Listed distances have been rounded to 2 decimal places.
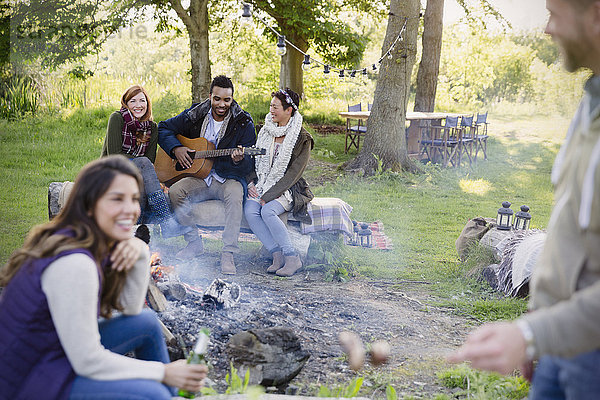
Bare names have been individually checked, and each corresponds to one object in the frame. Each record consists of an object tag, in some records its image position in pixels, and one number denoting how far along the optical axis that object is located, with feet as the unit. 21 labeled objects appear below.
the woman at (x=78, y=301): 5.63
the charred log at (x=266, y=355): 9.64
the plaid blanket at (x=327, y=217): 17.53
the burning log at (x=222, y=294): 12.51
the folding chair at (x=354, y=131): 38.78
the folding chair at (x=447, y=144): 36.83
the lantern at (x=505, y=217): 17.29
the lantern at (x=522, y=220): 17.47
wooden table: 36.76
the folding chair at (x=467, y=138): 37.83
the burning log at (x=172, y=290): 12.53
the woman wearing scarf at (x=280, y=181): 16.99
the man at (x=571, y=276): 4.07
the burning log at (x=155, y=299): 11.59
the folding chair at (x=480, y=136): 39.73
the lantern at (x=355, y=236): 20.11
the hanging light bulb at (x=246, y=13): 19.97
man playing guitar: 17.06
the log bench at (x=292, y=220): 17.31
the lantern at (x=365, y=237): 20.15
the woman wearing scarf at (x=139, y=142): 16.16
